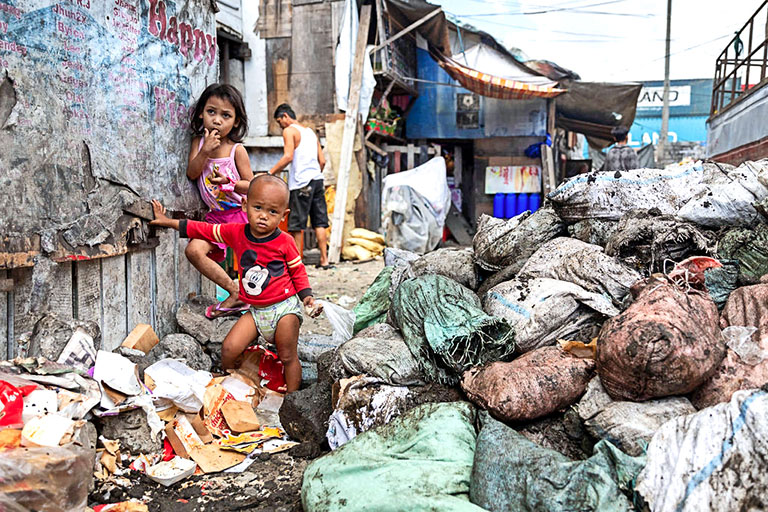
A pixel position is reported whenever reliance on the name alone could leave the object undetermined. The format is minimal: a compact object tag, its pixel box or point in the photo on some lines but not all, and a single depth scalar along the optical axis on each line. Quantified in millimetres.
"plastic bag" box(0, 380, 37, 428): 2035
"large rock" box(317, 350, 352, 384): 2795
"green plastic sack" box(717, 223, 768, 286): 2854
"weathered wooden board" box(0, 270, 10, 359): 2492
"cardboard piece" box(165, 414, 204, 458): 2633
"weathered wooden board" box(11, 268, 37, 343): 2549
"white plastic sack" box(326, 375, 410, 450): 2564
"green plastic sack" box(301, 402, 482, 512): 1942
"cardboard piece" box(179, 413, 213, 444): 2768
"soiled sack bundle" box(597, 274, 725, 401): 2094
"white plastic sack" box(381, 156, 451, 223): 9328
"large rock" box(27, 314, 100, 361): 2580
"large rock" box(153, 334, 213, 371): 3324
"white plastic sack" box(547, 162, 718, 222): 3557
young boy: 3236
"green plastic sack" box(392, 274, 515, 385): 2711
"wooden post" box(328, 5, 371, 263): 8959
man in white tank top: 6832
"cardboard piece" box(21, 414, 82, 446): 1972
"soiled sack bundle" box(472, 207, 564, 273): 3709
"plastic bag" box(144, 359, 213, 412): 2740
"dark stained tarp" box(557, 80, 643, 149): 11453
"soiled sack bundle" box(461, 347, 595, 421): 2330
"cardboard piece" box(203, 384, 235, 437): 2877
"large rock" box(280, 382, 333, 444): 2773
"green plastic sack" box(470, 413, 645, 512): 1753
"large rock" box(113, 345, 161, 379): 3021
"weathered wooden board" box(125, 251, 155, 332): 3297
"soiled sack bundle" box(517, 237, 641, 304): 2984
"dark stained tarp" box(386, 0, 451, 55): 9688
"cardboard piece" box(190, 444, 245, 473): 2557
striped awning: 10250
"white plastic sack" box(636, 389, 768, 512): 1626
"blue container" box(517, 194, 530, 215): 12255
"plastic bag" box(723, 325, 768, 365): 2231
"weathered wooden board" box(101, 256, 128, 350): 3076
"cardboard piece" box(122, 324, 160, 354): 3242
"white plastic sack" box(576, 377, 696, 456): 2057
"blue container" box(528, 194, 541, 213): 12195
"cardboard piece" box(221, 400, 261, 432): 2904
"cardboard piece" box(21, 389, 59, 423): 2111
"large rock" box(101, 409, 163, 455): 2527
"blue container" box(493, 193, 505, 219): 12359
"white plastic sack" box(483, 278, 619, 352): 2828
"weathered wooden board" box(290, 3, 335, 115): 9398
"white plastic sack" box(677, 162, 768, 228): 3139
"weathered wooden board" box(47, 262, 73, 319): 2717
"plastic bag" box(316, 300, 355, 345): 3797
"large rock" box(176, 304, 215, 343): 3650
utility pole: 19922
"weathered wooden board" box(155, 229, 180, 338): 3582
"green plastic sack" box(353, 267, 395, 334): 3656
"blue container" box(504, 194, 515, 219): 12288
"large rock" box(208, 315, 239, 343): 3646
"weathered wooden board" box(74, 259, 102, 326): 2869
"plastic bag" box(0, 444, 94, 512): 1775
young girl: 3701
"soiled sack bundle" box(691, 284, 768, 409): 2160
